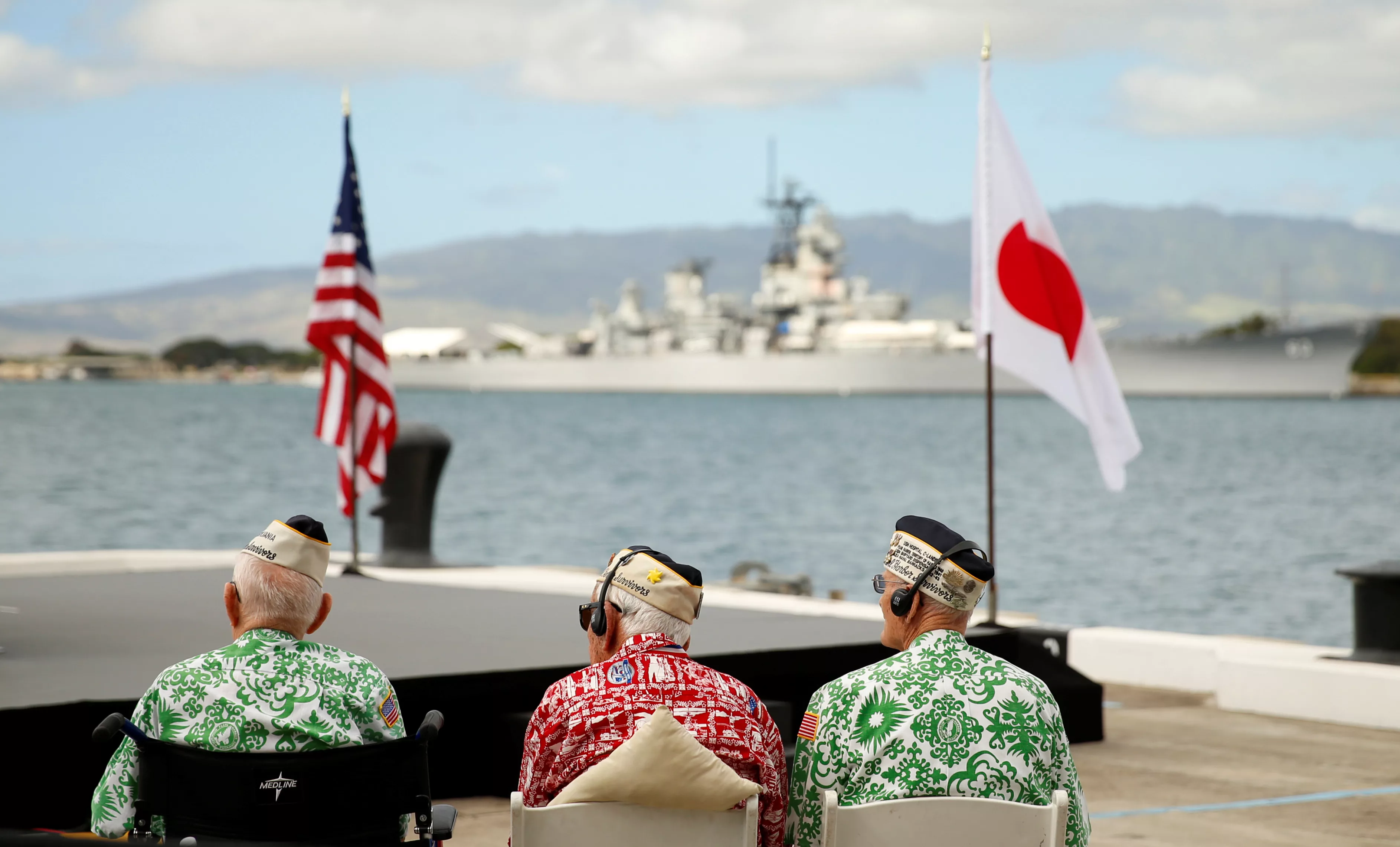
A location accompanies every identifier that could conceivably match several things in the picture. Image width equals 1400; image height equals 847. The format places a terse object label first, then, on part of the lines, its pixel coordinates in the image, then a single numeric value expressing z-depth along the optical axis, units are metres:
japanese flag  15.05
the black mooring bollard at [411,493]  22.55
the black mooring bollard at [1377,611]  15.19
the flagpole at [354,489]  19.89
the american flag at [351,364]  20.41
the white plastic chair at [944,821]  6.01
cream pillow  5.82
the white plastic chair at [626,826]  5.87
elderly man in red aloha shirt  6.26
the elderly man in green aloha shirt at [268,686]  6.55
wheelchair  6.41
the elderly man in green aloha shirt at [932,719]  6.23
